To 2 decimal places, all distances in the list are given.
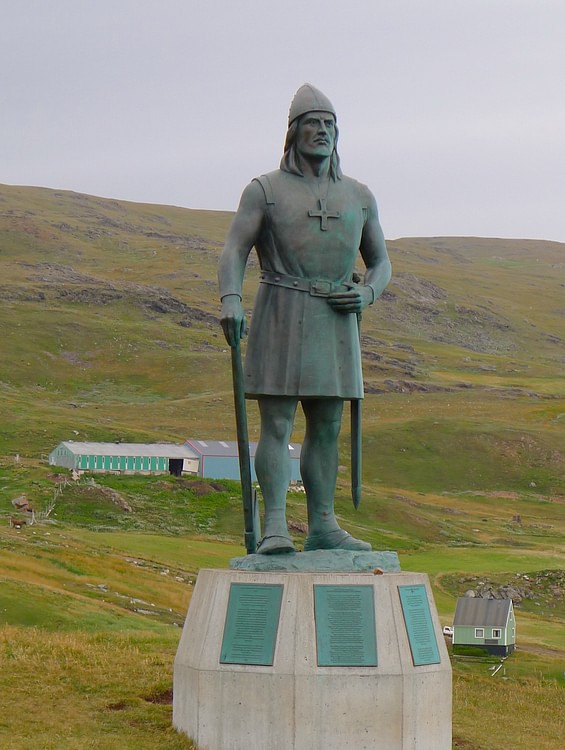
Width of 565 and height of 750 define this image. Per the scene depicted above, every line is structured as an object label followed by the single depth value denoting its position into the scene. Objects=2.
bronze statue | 12.03
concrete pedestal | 10.49
